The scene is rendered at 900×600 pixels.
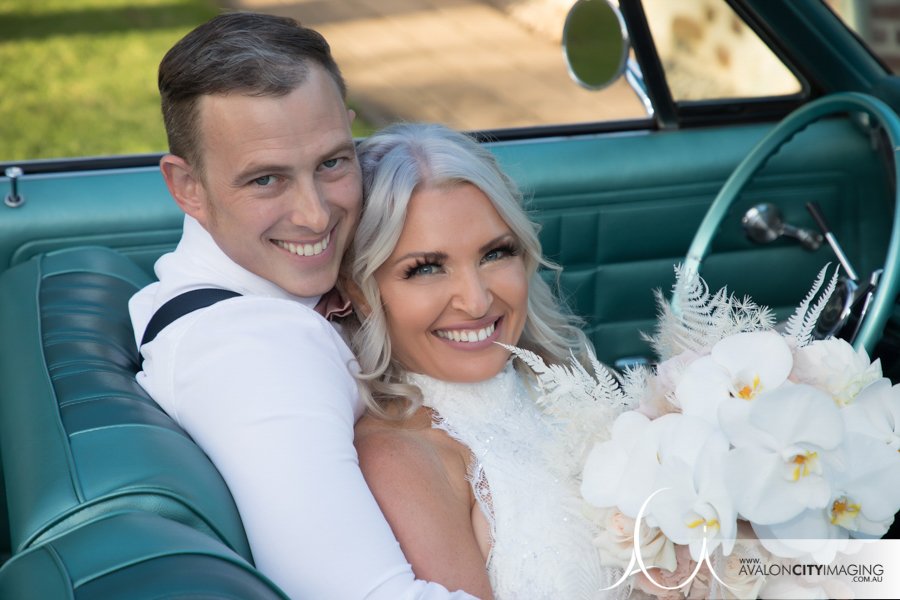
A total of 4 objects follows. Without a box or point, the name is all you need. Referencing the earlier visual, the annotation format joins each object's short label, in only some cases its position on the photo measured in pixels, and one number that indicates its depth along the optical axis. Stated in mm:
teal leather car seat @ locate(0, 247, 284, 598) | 1490
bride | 1660
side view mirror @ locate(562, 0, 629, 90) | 2191
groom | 1547
